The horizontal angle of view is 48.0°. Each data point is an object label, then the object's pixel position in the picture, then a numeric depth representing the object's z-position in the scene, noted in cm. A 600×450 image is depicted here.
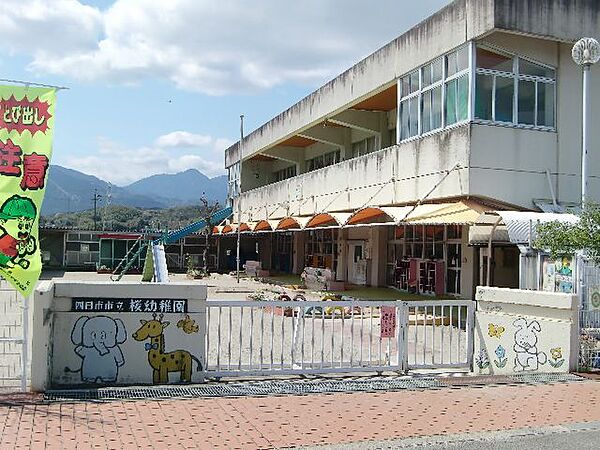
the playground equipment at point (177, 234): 4009
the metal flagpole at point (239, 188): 4529
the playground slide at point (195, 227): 4316
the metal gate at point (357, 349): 941
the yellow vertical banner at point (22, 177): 785
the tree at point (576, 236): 997
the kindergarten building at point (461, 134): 1825
